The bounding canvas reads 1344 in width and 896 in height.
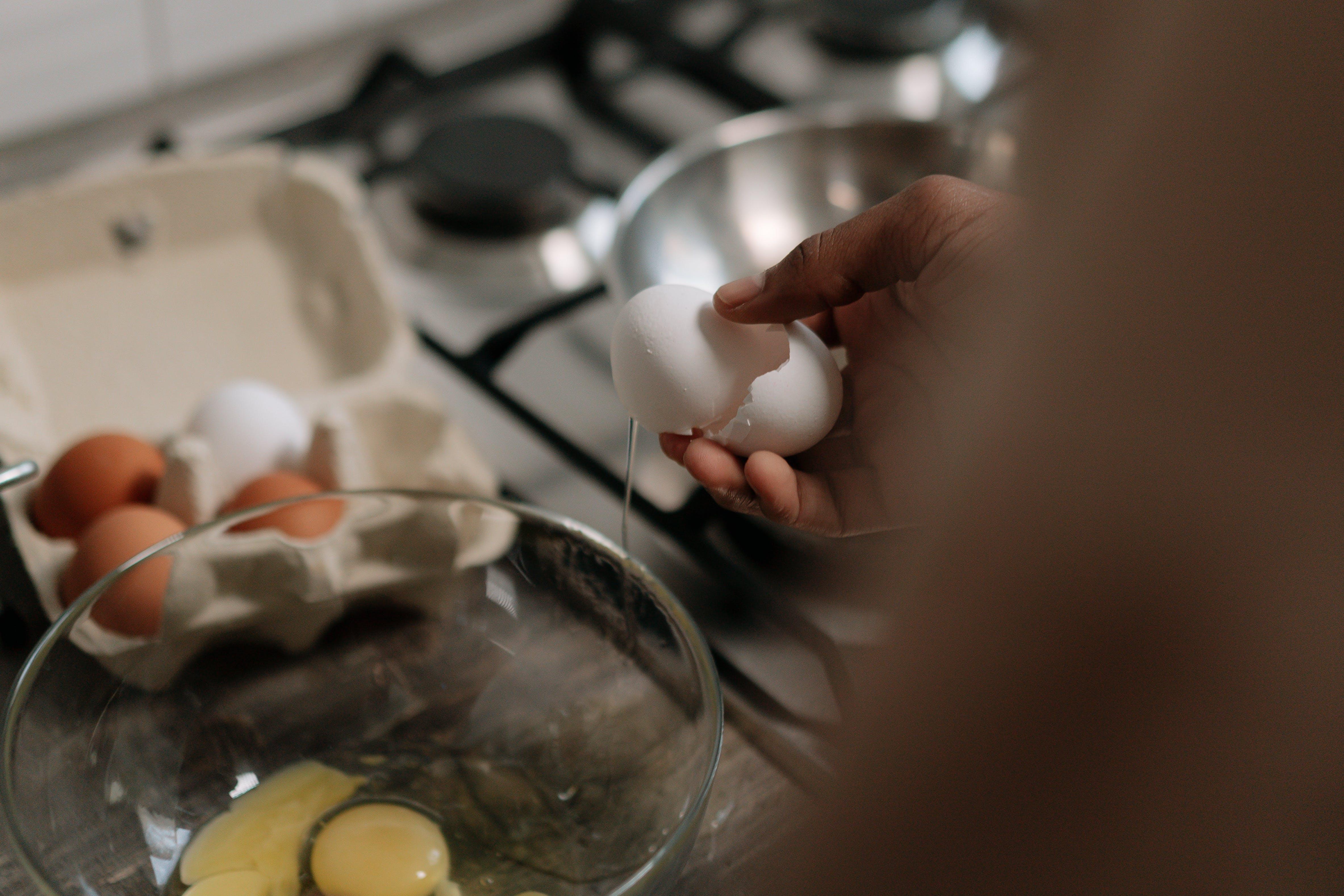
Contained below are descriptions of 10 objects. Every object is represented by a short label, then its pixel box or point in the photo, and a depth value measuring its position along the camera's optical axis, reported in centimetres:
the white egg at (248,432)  78
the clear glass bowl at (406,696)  59
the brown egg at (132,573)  61
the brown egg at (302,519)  68
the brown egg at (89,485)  74
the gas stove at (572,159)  82
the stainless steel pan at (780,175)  106
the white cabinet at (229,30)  122
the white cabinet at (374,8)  137
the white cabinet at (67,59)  110
